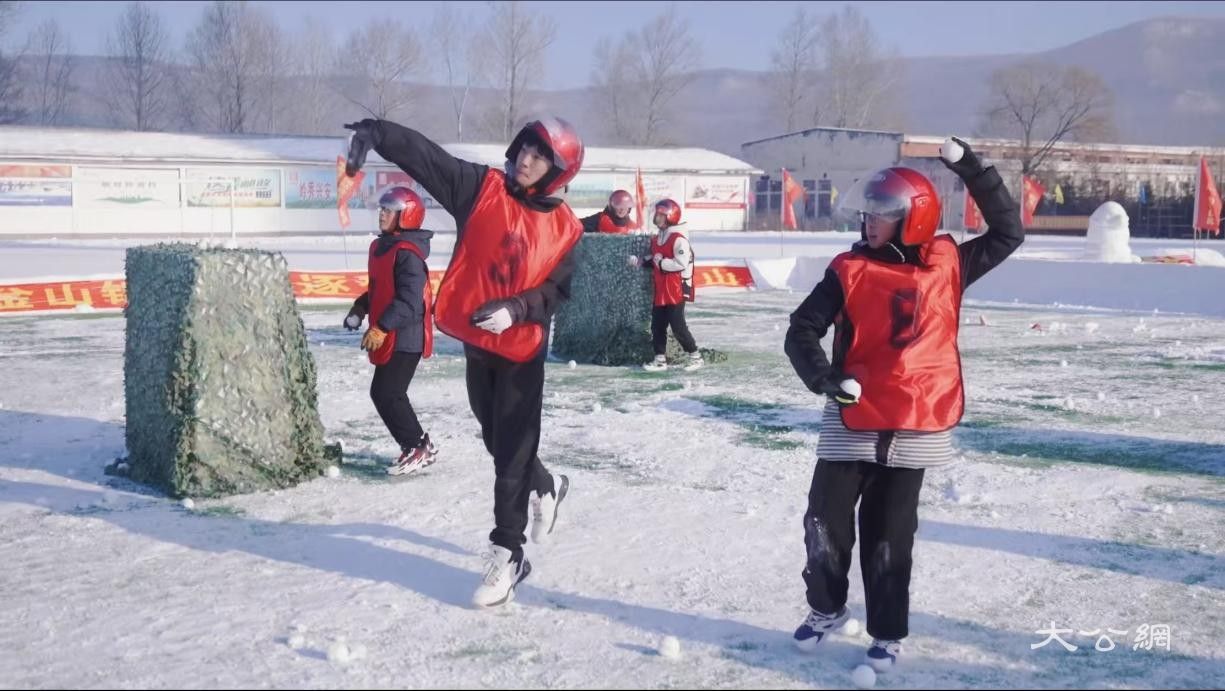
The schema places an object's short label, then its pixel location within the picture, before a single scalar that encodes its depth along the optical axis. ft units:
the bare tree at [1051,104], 258.37
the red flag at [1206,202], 86.12
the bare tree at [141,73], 253.44
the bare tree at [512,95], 253.03
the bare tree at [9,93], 218.38
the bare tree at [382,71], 253.44
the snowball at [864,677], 13.44
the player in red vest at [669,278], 38.63
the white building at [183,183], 124.47
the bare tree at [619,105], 299.38
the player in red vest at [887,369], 13.84
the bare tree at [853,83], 314.55
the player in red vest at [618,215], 43.06
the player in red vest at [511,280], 15.99
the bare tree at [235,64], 245.24
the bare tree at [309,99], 264.72
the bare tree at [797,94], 328.49
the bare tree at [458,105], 230.91
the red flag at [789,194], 118.52
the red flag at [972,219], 118.32
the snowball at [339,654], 13.71
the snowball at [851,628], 15.05
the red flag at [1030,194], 105.40
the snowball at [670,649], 14.19
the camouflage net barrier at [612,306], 40.88
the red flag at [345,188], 98.91
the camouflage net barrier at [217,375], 21.39
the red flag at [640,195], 112.04
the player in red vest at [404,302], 23.82
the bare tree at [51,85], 270.67
